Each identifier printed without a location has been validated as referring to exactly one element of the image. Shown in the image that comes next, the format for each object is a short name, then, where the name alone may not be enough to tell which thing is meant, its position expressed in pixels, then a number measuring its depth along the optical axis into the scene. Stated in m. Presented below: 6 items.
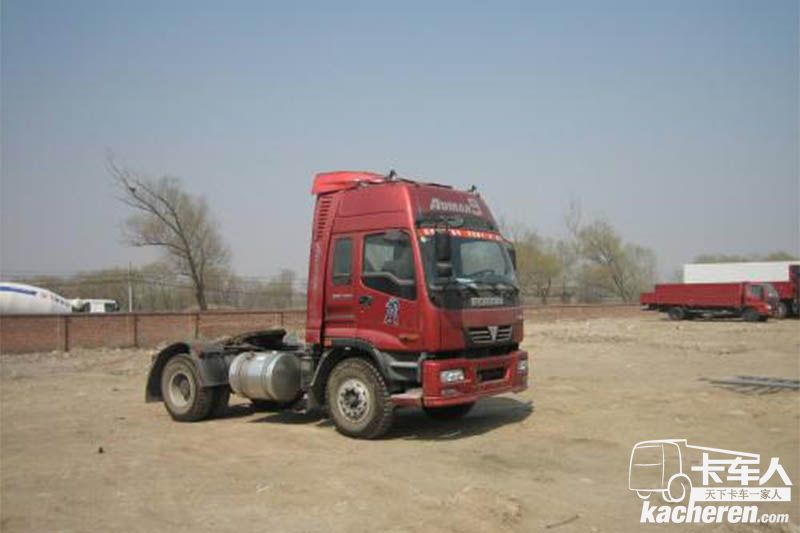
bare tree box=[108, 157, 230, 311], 46.06
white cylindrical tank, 34.19
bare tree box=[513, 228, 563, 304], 67.81
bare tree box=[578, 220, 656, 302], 74.44
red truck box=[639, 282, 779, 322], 42.31
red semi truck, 9.46
